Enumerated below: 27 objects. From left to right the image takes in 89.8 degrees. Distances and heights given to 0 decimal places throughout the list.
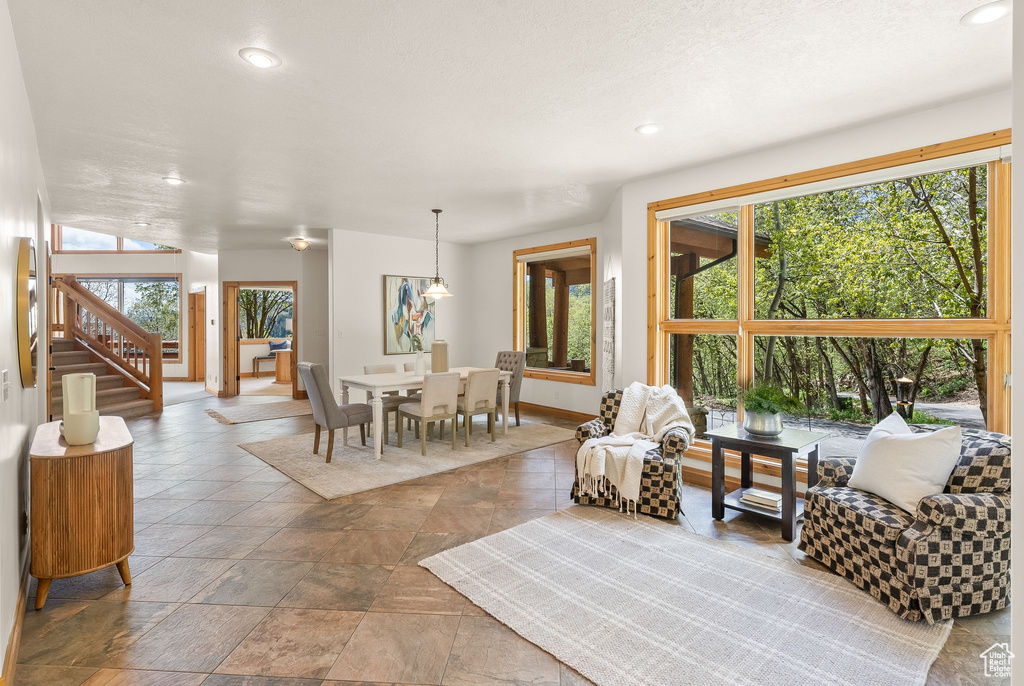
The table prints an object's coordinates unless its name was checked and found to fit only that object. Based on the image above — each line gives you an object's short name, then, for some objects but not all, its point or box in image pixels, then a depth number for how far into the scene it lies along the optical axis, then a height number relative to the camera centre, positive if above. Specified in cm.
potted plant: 332 -46
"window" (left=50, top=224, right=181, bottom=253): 1081 +209
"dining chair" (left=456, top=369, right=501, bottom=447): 530 -61
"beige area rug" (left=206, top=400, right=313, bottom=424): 692 -104
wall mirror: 225 +14
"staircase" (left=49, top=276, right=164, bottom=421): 721 -9
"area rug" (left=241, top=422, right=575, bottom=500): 420 -113
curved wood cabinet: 229 -77
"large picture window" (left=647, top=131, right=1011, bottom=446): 308 +33
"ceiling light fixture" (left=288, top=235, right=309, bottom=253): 730 +138
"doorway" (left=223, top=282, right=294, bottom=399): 1084 -2
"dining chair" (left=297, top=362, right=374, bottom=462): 467 -61
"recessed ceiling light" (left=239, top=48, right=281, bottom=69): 242 +135
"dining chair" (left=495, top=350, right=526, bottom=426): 645 -39
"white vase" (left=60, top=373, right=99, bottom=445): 248 -35
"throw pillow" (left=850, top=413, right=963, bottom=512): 243 -62
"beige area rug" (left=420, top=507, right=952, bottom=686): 195 -124
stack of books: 334 -107
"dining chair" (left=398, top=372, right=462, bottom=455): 488 -61
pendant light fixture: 602 +57
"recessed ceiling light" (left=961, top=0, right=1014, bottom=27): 207 +134
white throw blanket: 349 -75
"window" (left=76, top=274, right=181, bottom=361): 1095 +83
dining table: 481 -46
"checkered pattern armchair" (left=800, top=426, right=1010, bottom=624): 221 -92
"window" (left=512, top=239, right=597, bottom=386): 708 +42
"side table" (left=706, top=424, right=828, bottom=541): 311 -76
